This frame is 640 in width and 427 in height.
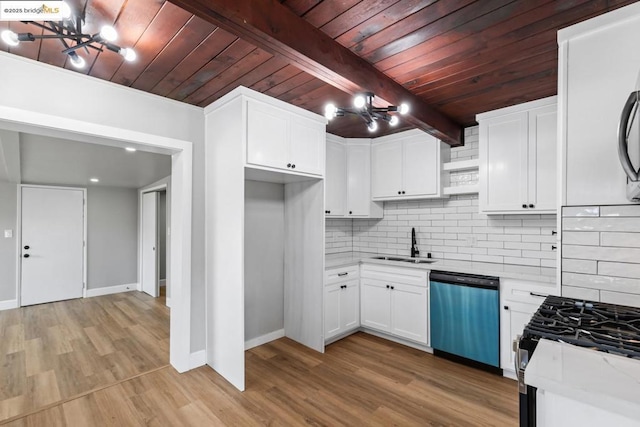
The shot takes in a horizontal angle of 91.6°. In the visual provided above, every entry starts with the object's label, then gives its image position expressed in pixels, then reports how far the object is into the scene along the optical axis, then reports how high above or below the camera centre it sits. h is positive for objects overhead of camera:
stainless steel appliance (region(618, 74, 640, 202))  1.17 +0.30
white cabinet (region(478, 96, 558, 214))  2.81 +0.52
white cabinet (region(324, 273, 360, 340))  3.42 -1.09
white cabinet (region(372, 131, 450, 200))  3.58 +0.57
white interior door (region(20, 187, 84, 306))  5.37 -0.58
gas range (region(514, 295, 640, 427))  1.00 -0.44
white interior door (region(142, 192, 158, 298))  5.89 -0.60
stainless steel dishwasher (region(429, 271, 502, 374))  2.83 -1.01
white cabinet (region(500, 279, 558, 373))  2.63 -0.82
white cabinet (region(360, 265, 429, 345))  3.28 -1.01
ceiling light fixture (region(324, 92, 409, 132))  2.26 +0.78
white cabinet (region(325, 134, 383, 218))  4.09 +0.46
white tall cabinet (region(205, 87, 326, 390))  2.62 +0.12
